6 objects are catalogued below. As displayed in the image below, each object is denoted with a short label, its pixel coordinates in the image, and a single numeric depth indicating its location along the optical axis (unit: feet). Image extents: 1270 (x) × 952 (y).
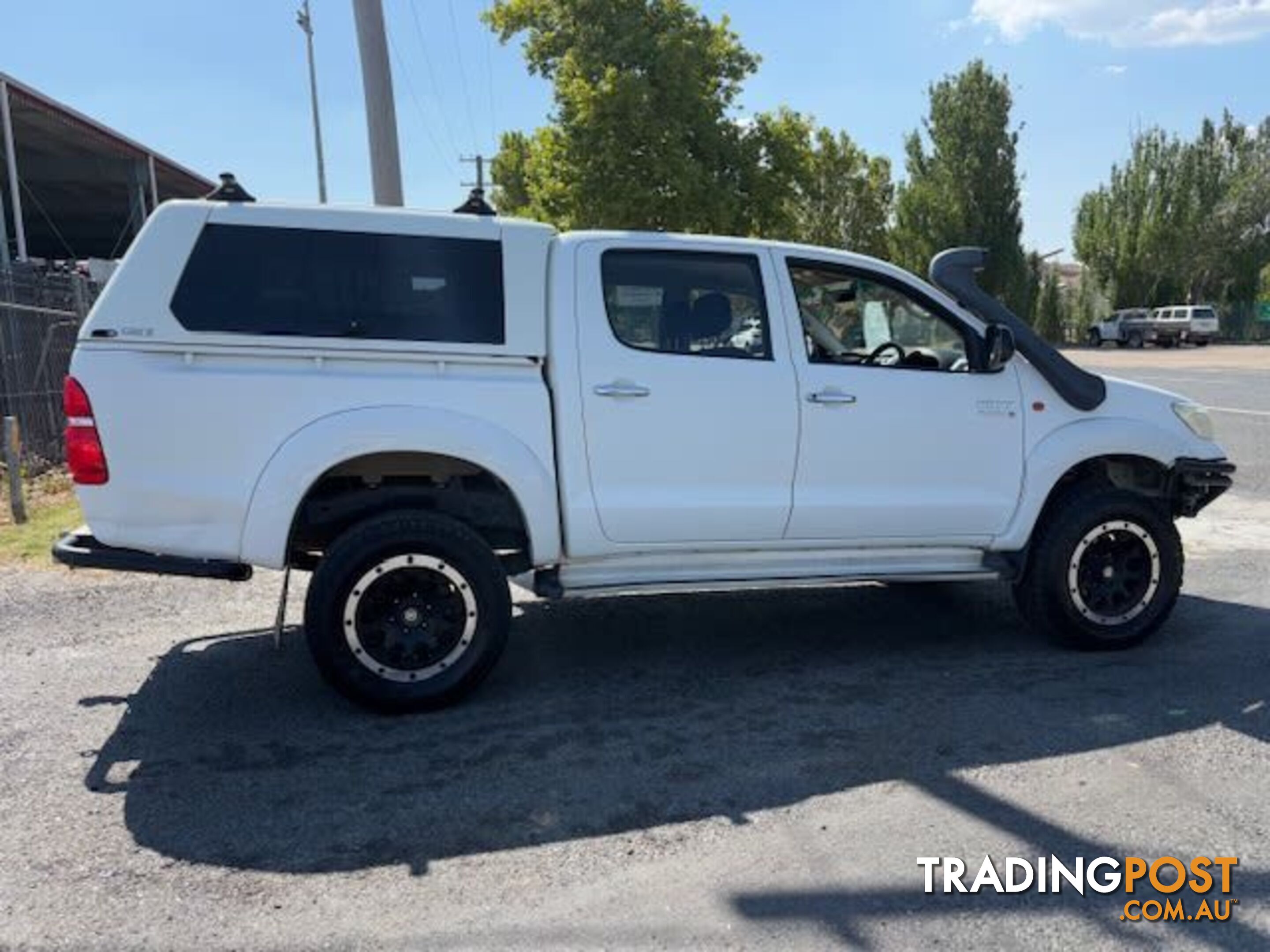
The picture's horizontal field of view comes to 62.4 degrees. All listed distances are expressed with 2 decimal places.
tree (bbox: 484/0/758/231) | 77.05
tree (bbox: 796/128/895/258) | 137.80
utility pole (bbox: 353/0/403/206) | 33.22
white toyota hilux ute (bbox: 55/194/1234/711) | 14.17
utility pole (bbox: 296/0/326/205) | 128.67
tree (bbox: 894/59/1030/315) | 152.87
